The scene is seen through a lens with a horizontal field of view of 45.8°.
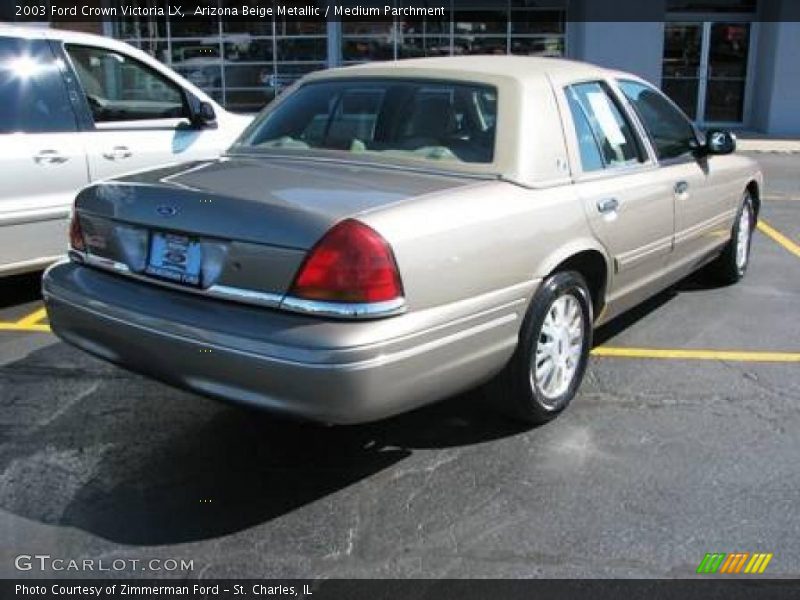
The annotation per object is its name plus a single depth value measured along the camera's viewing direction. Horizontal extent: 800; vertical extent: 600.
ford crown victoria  3.25
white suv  5.71
